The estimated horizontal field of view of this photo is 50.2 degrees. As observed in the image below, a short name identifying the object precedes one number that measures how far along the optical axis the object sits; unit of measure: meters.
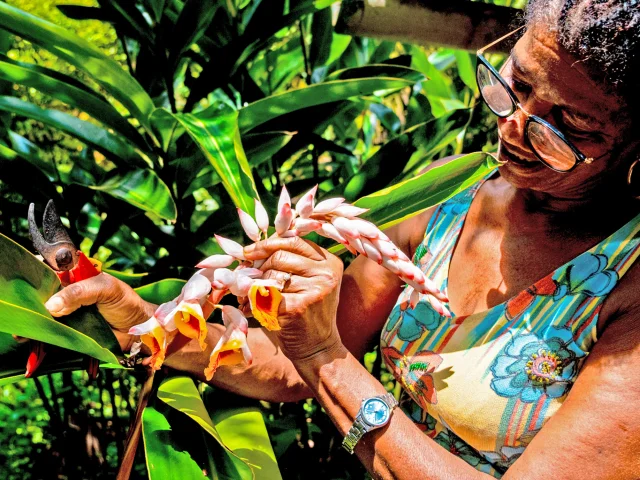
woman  0.77
